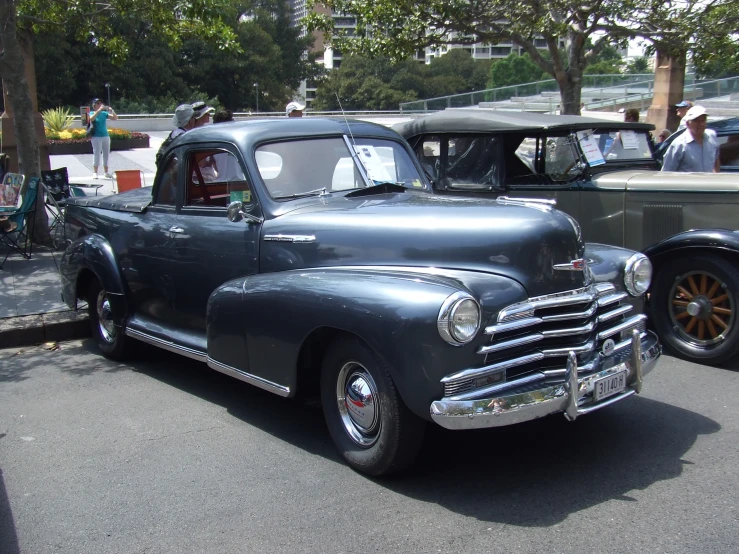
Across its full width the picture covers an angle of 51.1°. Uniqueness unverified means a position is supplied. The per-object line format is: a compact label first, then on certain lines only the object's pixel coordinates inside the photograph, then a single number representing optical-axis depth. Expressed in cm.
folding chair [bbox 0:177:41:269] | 870
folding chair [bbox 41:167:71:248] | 1001
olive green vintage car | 582
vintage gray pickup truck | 359
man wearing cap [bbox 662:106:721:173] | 746
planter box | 2098
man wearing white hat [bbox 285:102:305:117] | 971
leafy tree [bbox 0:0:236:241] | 891
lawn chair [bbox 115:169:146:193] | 1169
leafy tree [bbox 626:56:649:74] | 5542
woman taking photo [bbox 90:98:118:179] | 1555
